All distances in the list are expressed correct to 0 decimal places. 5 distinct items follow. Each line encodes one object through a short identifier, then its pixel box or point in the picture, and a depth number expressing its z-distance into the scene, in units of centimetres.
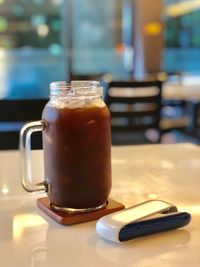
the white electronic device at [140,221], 65
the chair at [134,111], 317
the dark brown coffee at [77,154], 74
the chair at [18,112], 216
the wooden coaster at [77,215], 74
